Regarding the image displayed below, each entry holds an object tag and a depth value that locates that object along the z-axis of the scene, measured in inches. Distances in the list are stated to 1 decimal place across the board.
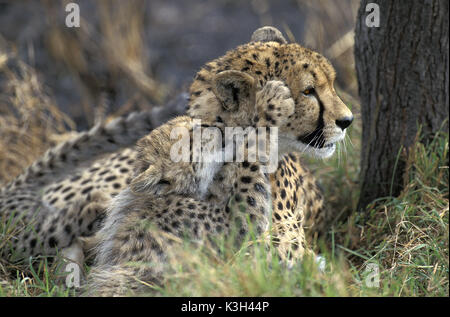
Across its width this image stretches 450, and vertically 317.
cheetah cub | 193.6
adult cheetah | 207.2
